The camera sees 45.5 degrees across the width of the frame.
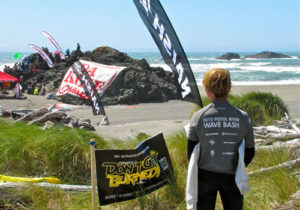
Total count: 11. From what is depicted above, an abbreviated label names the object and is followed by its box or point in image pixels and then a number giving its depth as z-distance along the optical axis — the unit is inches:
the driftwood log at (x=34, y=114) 373.2
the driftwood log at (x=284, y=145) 210.8
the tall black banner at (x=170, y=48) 204.1
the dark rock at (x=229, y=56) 3719.0
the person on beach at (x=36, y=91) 923.4
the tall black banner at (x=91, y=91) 355.6
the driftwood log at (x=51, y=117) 347.5
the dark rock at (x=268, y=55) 3716.5
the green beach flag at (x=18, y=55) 1208.2
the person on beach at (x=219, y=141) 105.8
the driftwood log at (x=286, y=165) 175.7
